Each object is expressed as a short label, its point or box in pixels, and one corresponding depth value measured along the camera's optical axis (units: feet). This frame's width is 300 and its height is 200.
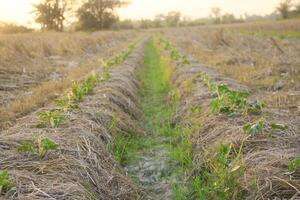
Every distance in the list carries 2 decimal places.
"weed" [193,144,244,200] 12.15
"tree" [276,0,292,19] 177.88
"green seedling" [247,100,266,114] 16.60
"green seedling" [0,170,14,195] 10.00
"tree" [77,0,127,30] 148.05
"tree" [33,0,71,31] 128.16
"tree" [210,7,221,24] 365.81
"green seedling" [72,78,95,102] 20.83
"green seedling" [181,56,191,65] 36.88
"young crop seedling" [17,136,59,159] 12.41
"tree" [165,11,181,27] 240.63
